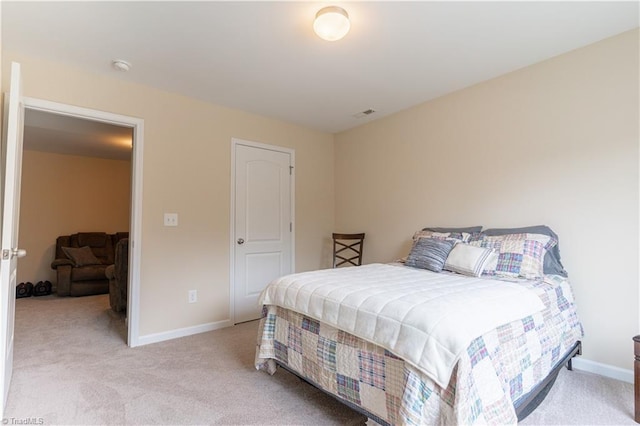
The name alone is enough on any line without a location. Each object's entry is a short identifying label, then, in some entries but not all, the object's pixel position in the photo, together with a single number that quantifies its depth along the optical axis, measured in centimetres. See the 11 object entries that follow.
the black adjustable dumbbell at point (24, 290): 486
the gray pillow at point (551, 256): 240
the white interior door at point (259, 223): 369
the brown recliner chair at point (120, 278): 361
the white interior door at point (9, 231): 172
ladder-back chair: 411
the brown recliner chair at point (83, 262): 496
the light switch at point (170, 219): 315
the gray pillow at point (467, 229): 292
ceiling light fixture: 190
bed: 128
